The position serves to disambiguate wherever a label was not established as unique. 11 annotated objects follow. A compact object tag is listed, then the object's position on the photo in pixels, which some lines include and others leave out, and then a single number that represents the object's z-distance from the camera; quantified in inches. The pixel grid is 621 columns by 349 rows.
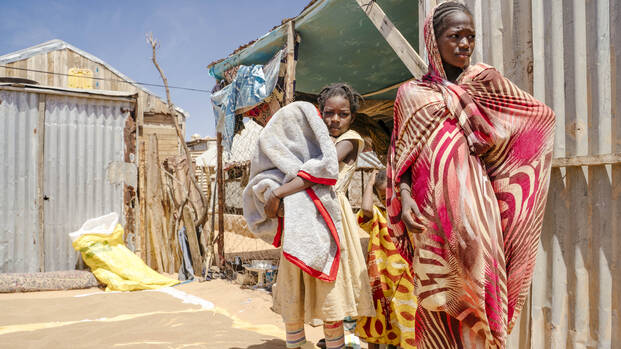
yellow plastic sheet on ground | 217.9
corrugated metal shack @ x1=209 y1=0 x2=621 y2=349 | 72.7
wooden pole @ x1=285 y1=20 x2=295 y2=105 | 181.5
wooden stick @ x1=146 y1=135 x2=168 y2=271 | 257.6
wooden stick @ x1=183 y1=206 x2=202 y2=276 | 247.4
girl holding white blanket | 83.2
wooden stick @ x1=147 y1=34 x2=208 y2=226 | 250.1
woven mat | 213.2
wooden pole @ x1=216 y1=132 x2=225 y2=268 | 253.6
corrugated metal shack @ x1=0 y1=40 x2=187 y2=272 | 232.1
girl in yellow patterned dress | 97.7
